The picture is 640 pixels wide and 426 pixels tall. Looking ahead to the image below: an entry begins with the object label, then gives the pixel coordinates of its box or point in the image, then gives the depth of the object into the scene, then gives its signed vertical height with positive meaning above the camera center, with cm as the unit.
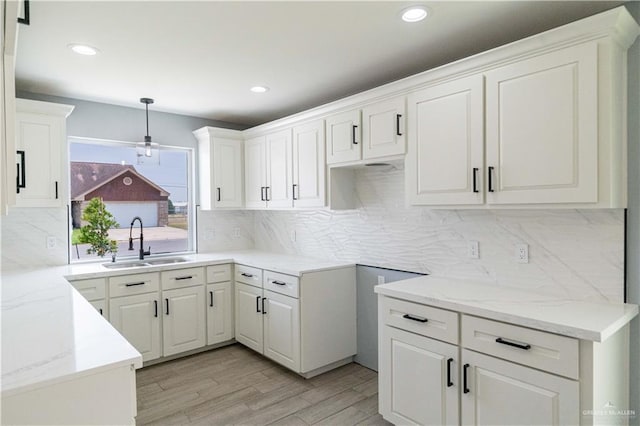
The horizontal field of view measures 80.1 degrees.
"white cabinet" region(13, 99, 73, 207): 298 +48
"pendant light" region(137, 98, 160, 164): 368 +63
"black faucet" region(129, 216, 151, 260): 389 -33
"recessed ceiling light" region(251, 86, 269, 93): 329 +105
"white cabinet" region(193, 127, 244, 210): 410 +46
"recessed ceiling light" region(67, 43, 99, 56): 241 +104
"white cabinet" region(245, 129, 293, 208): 364 +39
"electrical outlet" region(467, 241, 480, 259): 256 -28
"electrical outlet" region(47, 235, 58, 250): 341 -28
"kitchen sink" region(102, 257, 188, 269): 360 -52
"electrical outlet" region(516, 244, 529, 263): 231 -28
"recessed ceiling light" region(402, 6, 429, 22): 199 +105
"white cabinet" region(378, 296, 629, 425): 163 -81
